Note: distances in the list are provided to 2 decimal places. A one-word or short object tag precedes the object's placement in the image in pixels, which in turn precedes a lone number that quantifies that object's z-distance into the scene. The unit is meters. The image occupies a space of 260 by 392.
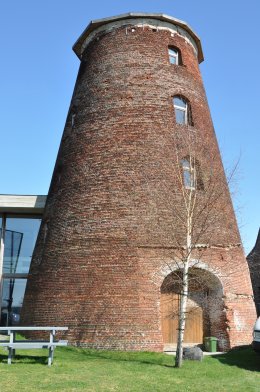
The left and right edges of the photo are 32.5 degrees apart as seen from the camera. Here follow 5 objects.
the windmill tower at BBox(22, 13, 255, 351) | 12.94
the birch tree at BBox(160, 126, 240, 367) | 13.54
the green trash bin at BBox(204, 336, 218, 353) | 13.34
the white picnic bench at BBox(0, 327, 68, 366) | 9.96
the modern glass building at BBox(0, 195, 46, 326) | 20.75
